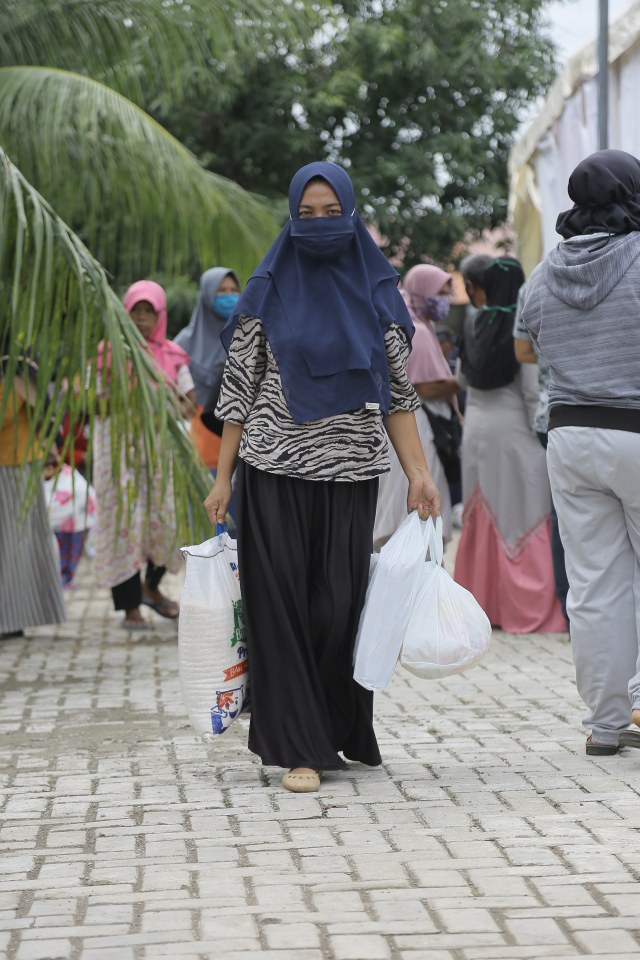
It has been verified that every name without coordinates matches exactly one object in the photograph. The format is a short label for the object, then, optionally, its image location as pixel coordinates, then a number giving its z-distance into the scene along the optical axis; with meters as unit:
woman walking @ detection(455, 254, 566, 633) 16.59
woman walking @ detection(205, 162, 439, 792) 9.52
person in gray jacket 9.92
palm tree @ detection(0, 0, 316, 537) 18.92
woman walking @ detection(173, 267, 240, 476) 17.22
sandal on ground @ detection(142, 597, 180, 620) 18.23
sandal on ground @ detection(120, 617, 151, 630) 17.94
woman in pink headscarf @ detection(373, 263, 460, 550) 16.75
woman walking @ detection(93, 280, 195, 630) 17.11
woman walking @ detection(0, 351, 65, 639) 16.50
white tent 15.76
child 20.86
